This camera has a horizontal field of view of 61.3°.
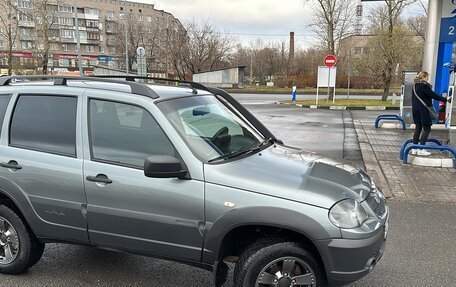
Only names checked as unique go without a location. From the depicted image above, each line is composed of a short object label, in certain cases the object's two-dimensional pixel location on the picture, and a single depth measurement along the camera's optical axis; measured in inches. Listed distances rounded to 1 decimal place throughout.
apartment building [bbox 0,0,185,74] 2208.5
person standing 305.7
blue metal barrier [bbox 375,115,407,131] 504.1
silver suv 104.2
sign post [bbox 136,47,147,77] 663.8
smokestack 2276.1
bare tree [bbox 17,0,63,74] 1253.1
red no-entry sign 884.1
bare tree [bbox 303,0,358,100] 1125.1
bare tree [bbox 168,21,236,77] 2031.0
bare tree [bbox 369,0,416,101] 917.3
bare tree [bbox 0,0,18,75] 1278.4
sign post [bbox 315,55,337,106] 888.9
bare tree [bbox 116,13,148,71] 2495.1
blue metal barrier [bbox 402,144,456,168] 287.3
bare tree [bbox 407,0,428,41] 1350.5
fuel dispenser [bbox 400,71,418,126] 497.0
